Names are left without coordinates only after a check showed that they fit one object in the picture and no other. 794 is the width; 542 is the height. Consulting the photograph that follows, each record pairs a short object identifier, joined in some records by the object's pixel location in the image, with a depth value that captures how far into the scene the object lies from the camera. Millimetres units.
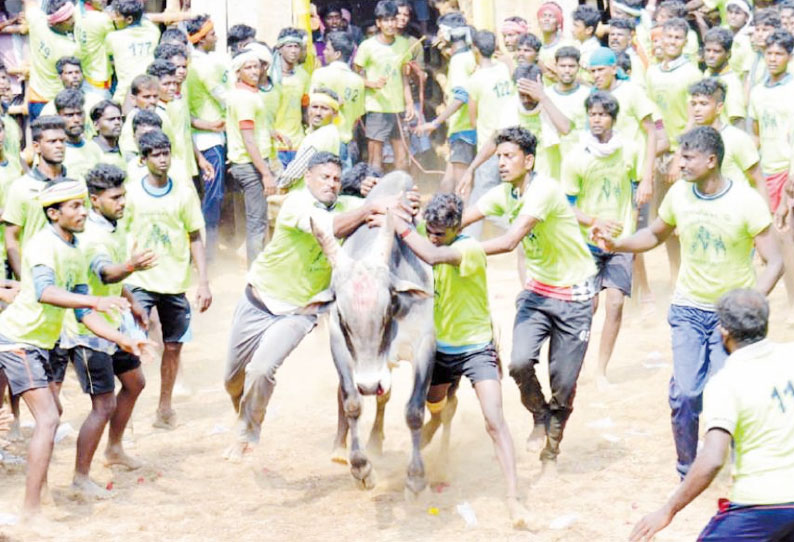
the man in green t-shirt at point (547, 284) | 15029
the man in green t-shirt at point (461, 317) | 14129
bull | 13876
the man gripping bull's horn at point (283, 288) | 15261
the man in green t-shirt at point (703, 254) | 13897
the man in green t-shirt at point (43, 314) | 14279
